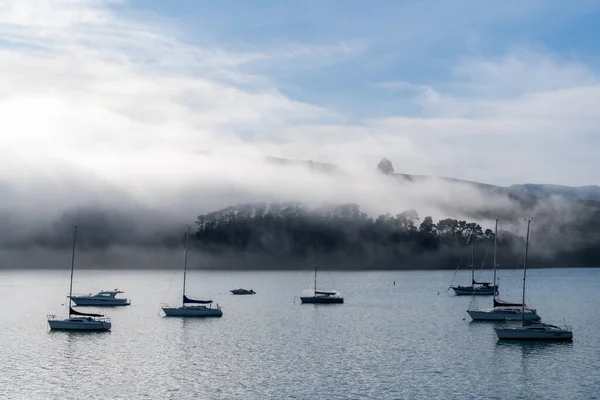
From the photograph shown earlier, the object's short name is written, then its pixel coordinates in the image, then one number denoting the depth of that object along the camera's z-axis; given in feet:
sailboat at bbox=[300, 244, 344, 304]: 606.14
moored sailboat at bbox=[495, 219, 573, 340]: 347.75
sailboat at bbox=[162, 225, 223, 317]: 474.90
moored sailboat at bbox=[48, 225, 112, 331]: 391.45
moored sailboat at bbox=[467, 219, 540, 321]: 448.24
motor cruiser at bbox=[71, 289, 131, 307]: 614.34
